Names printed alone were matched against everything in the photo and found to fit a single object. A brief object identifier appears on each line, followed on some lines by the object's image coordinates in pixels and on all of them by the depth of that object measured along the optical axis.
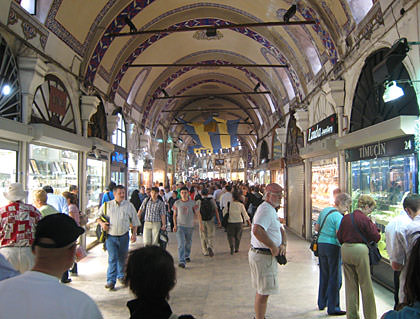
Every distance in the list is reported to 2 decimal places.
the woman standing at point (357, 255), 3.50
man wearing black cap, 1.23
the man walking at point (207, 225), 7.17
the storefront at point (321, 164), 7.26
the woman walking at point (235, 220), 7.51
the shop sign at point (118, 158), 10.84
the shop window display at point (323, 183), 7.57
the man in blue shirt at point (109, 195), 7.55
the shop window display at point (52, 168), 5.97
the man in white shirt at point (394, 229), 3.23
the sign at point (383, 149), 4.37
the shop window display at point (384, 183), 4.50
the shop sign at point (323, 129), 7.28
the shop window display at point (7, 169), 5.03
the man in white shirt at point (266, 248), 3.44
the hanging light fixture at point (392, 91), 4.02
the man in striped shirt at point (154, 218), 6.10
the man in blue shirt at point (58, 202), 5.09
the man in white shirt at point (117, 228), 5.10
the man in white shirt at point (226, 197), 8.82
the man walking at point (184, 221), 6.41
